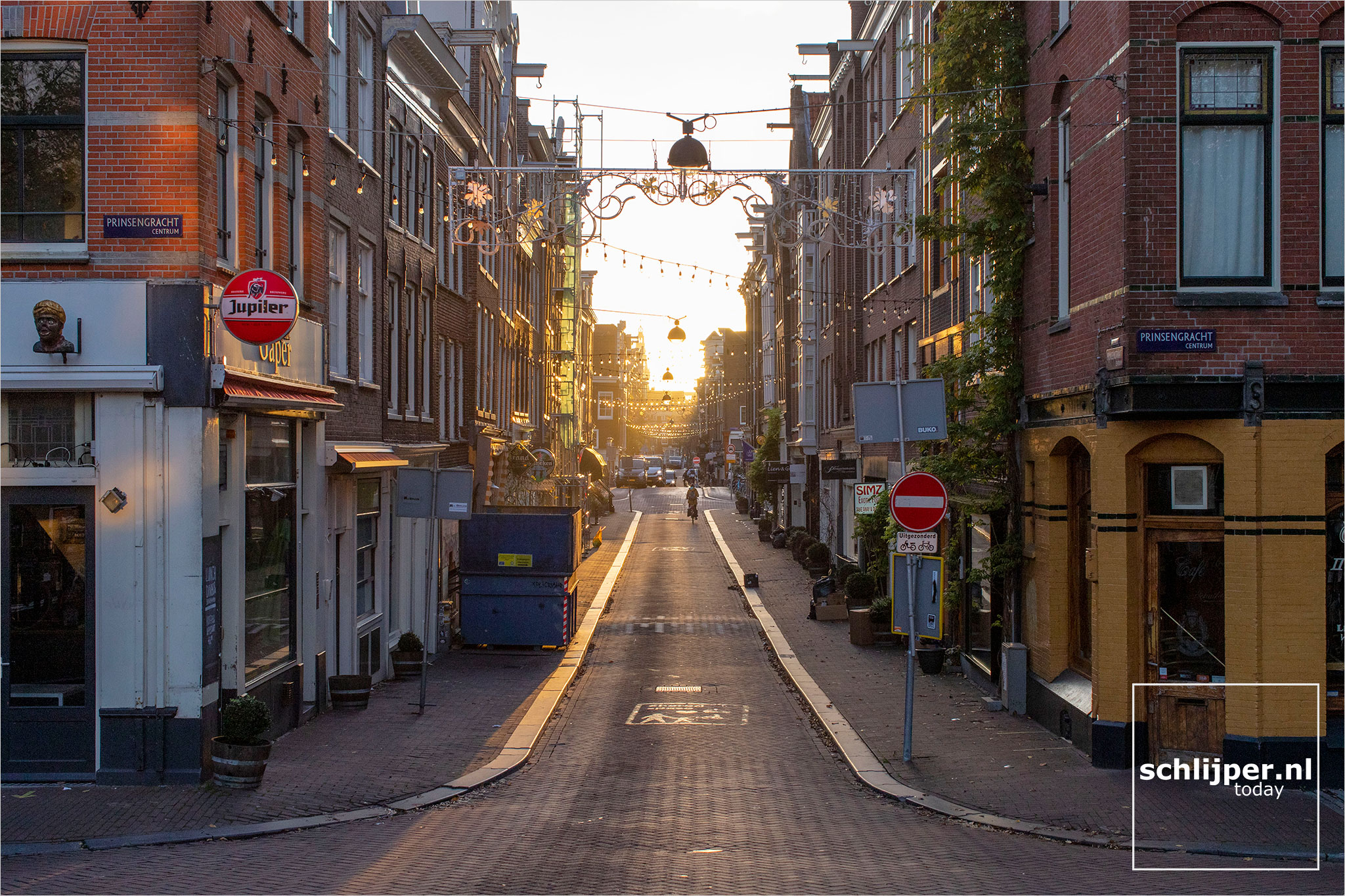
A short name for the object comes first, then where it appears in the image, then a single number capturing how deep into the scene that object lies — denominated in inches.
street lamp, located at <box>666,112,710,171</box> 628.7
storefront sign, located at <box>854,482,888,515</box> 923.4
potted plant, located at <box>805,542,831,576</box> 1355.8
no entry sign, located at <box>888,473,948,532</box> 508.7
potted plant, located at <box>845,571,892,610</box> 965.2
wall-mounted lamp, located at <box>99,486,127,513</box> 436.5
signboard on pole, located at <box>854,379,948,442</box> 514.0
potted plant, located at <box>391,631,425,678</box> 733.9
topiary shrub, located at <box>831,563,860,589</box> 1103.0
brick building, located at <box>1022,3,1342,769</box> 446.6
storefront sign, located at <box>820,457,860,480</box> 1192.2
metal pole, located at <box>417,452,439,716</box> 623.5
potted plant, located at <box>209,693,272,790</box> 438.3
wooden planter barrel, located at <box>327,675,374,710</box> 616.1
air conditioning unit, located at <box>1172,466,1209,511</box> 470.0
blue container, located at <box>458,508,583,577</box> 856.9
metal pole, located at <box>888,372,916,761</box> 504.1
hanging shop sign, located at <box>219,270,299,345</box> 446.3
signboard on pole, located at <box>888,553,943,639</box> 681.0
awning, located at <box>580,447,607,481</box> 2269.9
